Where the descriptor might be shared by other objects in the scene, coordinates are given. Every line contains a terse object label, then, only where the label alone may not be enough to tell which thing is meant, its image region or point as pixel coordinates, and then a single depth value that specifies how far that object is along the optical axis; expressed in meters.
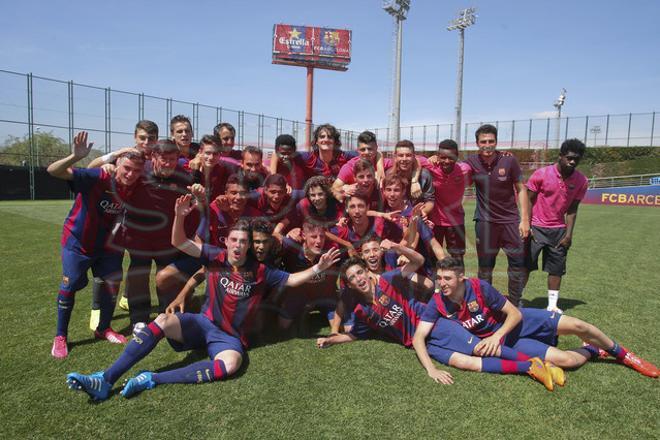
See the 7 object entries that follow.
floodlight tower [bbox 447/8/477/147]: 30.92
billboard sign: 36.91
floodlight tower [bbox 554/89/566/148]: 42.94
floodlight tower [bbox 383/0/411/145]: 28.09
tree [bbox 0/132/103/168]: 22.80
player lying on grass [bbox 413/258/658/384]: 3.31
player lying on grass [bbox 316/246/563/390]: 3.23
